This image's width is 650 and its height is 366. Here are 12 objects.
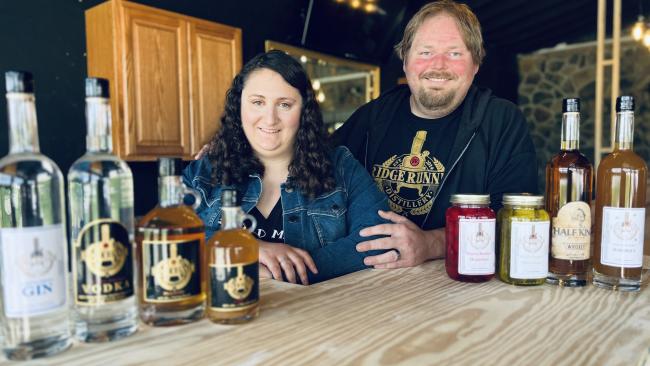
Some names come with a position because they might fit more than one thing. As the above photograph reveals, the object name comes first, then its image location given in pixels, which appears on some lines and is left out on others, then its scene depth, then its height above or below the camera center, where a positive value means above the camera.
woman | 1.25 -0.04
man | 1.54 +0.08
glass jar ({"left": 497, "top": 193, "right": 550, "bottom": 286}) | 0.87 -0.15
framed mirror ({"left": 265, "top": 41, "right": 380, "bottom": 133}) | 4.00 +0.70
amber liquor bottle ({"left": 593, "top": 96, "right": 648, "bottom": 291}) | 0.85 -0.09
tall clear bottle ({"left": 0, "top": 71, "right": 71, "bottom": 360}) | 0.56 -0.10
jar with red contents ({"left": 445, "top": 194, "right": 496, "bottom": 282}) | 0.90 -0.15
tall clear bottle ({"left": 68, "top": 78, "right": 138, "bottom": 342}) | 0.61 -0.09
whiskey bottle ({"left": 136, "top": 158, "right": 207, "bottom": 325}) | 0.64 -0.13
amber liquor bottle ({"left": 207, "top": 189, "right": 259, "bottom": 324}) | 0.66 -0.15
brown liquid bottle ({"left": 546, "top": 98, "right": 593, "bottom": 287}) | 0.89 -0.10
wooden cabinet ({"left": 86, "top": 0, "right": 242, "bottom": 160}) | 2.57 +0.51
